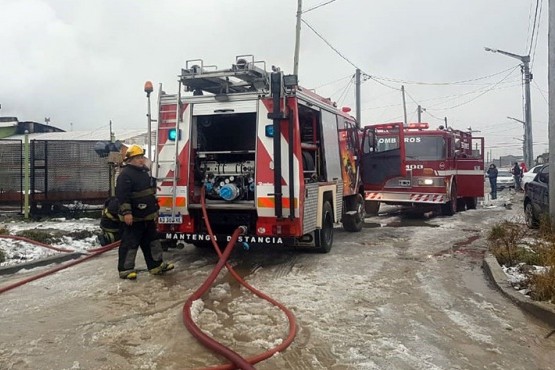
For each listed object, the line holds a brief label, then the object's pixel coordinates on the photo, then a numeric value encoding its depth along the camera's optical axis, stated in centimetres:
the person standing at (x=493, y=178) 2262
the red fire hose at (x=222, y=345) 363
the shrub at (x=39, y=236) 883
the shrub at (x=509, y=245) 715
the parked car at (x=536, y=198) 1024
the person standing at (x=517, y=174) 2802
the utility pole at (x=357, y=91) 3100
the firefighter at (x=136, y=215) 635
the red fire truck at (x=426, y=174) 1402
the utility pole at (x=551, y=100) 912
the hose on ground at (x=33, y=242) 821
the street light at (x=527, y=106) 2441
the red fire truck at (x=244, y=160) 690
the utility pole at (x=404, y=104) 4366
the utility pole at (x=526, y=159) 2800
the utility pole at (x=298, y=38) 1989
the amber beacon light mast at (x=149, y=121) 704
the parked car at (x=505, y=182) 3397
